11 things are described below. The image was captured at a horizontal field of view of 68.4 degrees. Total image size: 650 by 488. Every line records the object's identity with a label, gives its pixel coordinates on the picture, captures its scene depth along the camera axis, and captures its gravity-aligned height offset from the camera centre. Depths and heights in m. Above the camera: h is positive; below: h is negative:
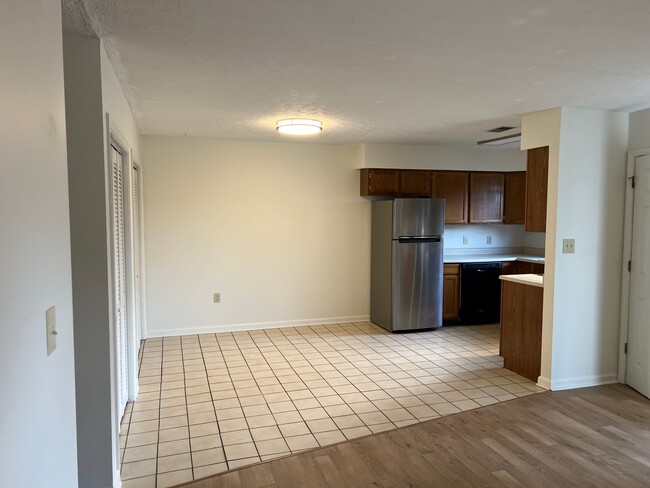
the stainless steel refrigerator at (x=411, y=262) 5.49 -0.49
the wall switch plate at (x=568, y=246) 3.77 -0.20
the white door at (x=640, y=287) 3.72 -0.53
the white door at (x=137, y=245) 4.41 -0.27
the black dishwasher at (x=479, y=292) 5.88 -0.89
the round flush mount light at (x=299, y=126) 4.17 +0.82
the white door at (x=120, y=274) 3.05 -0.39
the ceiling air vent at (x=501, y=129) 4.47 +0.87
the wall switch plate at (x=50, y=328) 1.25 -0.29
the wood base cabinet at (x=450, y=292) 5.84 -0.89
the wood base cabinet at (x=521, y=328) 3.97 -0.94
